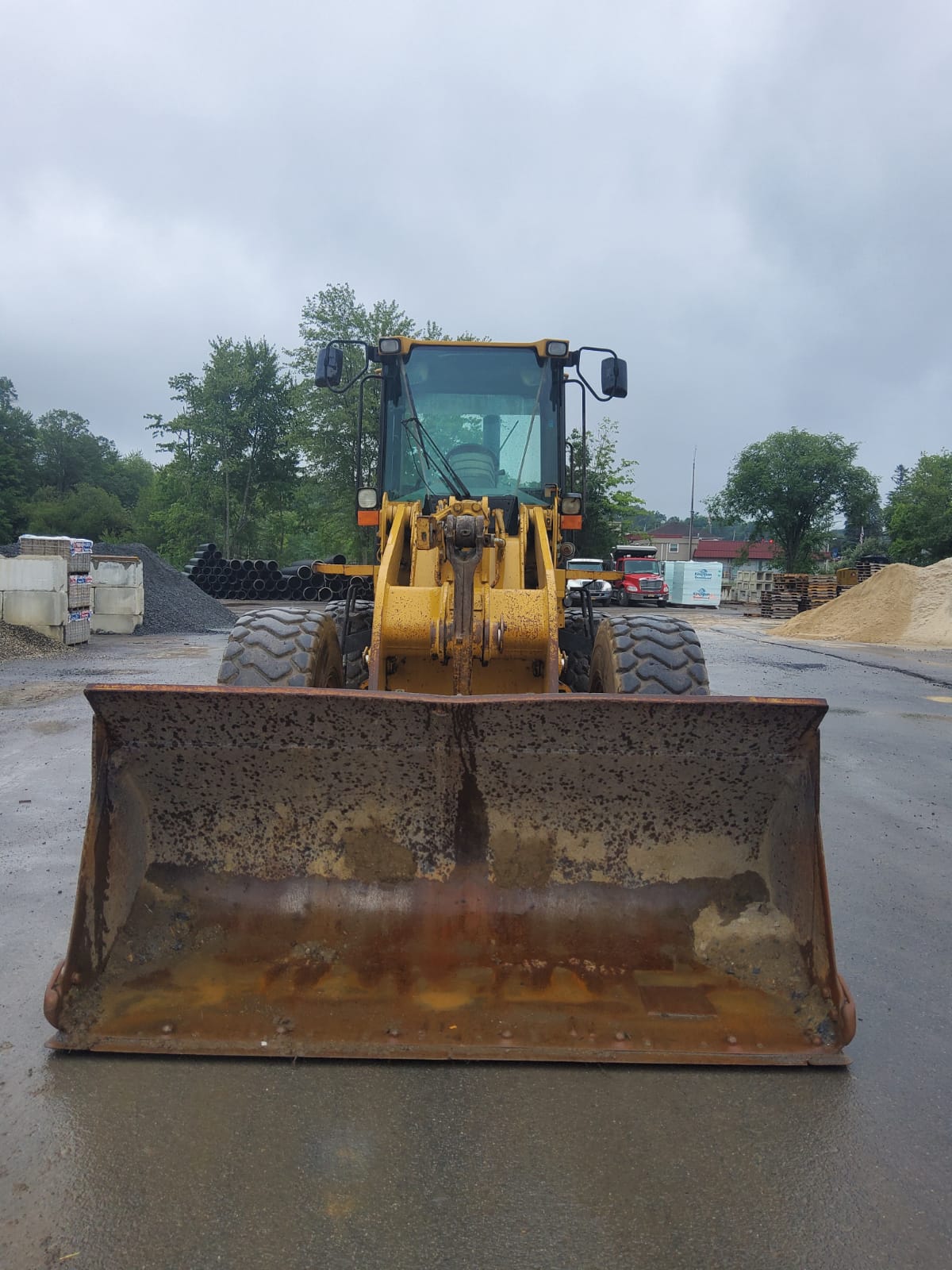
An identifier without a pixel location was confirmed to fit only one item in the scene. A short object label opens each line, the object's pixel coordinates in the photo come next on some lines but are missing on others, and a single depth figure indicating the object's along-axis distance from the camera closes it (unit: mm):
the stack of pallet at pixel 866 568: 37875
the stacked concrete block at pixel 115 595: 19969
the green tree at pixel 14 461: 52509
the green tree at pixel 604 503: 45750
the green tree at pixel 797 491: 57250
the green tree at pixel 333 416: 38688
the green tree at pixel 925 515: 44281
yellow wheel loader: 2838
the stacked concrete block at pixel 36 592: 15711
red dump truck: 38969
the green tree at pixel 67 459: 72875
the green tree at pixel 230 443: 46250
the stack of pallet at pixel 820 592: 37219
